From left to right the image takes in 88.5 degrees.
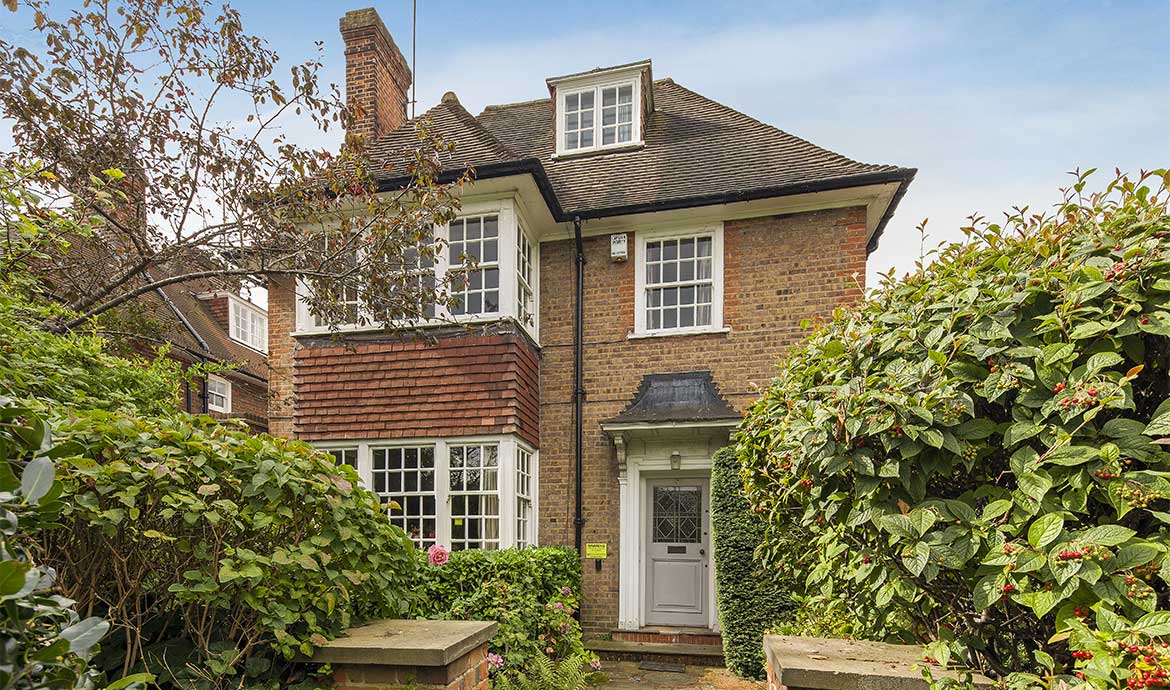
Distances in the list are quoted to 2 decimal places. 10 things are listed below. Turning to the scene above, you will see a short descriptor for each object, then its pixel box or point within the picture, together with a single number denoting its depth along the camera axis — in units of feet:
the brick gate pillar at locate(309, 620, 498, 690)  7.80
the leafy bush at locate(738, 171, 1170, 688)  5.26
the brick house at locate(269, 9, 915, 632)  25.91
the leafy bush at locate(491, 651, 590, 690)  17.95
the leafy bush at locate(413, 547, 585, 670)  19.77
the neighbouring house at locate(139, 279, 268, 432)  43.45
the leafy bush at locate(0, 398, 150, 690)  3.08
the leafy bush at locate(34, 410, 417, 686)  7.04
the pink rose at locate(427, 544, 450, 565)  20.20
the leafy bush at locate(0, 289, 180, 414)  11.61
